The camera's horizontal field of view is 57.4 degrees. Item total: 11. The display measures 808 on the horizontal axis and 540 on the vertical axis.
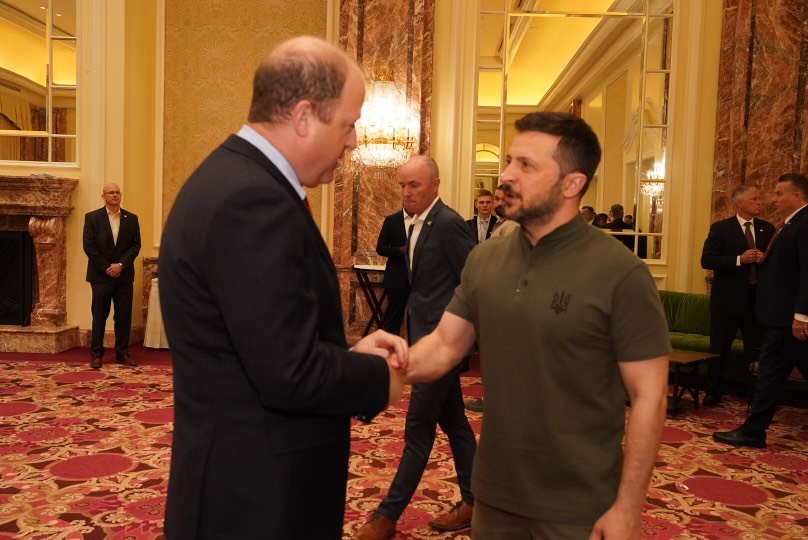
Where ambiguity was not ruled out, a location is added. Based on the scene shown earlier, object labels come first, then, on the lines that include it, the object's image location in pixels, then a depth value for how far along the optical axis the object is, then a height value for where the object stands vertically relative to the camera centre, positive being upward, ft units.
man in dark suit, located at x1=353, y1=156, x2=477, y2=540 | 10.57 -2.38
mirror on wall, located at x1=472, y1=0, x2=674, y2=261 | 26.89 +5.57
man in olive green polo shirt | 5.37 -1.00
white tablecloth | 25.86 -3.87
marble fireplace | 24.85 -1.07
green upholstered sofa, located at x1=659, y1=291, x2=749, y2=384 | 22.45 -2.90
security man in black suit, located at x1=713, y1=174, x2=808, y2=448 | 16.14 -1.62
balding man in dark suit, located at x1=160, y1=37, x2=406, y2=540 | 4.32 -0.65
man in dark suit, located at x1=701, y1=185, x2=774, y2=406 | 20.08 -1.13
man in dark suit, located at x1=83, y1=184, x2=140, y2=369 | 23.21 -1.48
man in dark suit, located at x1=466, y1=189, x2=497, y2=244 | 23.95 +0.27
